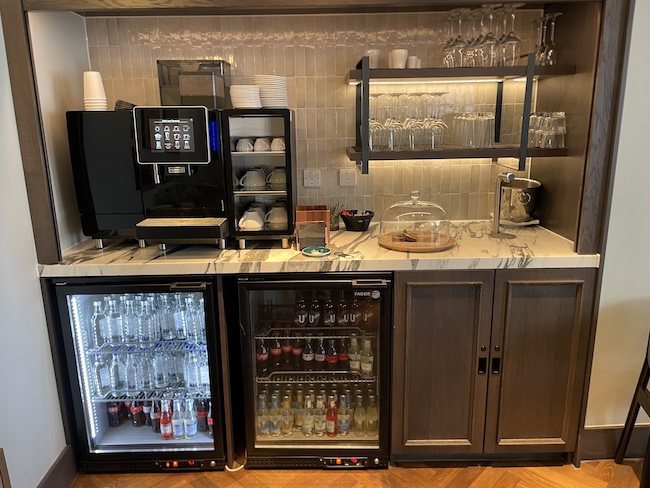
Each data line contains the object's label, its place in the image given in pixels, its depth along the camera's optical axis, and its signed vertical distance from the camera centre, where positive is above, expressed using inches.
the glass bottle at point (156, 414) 96.3 -52.8
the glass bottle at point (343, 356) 93.6 -41.2
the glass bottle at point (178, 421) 95.4 -53.6
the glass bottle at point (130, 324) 91.3 -34.1
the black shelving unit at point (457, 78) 83.7 +6.0
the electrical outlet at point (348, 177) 106.6 -10.1
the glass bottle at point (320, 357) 93.4 -41.3
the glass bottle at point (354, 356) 92.6 -40.8
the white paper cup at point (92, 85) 87.4 +7.8
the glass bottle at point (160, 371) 94.0 -43.9
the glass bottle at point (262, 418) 94.8 -53.2
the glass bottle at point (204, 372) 93.0 -44.0
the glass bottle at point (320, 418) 95.7 -53.6
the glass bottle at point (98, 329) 91.5 -35.0
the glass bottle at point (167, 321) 91.3 -33.8
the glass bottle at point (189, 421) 95.3 -53.6
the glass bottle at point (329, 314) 90.1 -32.3
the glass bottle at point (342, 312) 90.3 -32.1
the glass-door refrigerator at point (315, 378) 89.1 -44.5
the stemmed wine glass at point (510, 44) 89.7 +14.4
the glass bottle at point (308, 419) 95.3 -53.4
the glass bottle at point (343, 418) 94.7 -52.9
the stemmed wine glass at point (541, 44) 93.8 +15.0
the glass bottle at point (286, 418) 95.4 -53.2
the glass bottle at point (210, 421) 94.7 -54.3
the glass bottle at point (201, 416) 97.4 -53.9
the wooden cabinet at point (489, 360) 84.0 -39.3
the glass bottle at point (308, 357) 93.3 -41.1
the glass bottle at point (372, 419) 94.7 -53.2
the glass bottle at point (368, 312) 88.3 -31.6
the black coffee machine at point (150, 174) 84.0 -7.3
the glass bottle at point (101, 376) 92.1 -44.0
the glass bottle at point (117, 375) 93.8 -44.6
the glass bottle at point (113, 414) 97.8 -53.8
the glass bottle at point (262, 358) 91.8 -40.7
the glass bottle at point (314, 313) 90.2 -32.2
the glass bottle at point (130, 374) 94.3 -44.5
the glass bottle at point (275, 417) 95.5 -53.2
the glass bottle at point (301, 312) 89.9 -31.9
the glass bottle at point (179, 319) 91.3 -33.5
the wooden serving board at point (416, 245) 85.9 -19.9
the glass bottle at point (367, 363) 92.0 -41.8
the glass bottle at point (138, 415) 97.2 -53.9
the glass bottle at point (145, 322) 91.4 -33.9
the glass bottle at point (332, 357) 93.4 -41.3
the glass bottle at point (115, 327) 91.2 -34.6
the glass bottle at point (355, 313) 89.9 -32.2
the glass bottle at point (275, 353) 93.4 -40.6
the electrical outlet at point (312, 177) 106.7 -10.0
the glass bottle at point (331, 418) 94.8 -53.1
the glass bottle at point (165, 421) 94.7 -53.2
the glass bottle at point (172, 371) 94.0 -43.9
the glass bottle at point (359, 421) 95.3 -54.0
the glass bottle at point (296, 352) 93.8 -40.6
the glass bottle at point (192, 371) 93.4 -43.7
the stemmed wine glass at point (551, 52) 92.5 +13.3
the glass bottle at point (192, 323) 91.4 -34.4
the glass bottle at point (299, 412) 96.2 -52.7
